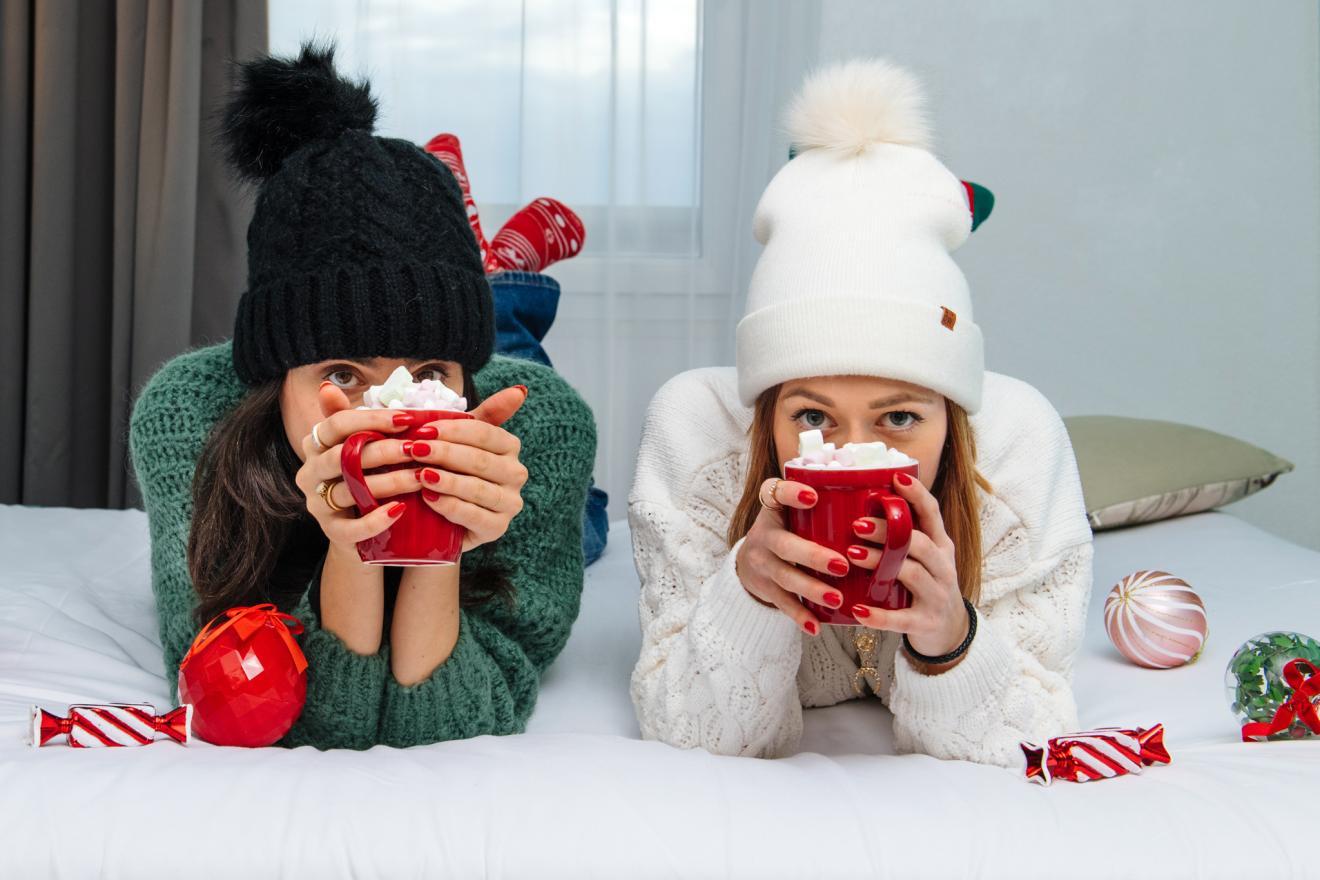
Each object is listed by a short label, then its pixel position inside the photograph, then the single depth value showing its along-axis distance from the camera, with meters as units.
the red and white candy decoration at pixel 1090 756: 0.90
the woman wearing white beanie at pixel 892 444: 1.01
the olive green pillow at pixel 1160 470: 2.00
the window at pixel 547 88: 2.65
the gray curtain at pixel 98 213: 2.54
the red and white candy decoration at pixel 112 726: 0.93
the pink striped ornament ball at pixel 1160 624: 1.35
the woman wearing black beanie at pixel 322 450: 1.03
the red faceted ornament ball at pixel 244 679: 0.96
